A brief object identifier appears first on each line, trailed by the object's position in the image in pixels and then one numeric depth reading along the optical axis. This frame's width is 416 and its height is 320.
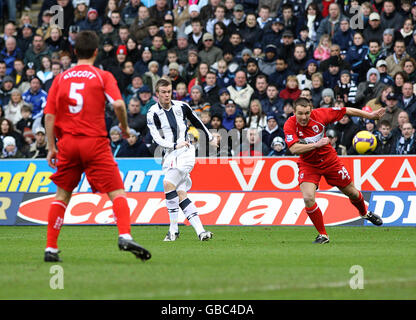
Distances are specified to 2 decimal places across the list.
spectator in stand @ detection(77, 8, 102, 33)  24.27
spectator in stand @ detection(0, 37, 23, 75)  24.30
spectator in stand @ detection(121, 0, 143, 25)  24.33
